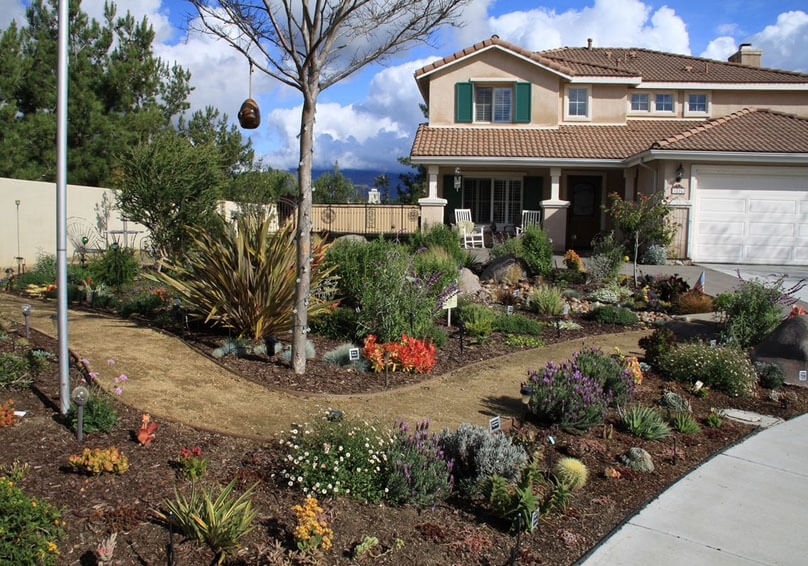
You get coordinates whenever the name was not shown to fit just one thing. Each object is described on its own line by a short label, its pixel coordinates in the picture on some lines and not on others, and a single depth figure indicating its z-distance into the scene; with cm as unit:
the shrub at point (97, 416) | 534
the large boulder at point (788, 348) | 846
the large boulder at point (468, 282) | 1244
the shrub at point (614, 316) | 1122
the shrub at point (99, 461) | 462
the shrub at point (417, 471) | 467
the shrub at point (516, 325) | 1008
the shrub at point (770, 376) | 824
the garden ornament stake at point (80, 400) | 491
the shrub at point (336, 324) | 902
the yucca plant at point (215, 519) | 391
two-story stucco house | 1875
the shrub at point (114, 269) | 1223
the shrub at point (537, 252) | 1469
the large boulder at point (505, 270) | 1407
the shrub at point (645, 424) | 631
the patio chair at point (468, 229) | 2033
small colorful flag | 1270
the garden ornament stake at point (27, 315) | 747
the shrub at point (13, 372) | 607
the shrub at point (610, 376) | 677
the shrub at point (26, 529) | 353
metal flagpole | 521
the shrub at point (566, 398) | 617
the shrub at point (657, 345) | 866
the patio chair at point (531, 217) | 2147
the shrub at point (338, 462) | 468
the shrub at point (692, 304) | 1191
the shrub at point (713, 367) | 790
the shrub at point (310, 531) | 396
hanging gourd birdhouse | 791
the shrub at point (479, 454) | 495
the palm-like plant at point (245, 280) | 805
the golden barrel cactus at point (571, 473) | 509
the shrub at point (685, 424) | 659
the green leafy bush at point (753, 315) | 938
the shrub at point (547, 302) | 1152
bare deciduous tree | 709
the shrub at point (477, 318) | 948
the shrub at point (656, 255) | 1778
